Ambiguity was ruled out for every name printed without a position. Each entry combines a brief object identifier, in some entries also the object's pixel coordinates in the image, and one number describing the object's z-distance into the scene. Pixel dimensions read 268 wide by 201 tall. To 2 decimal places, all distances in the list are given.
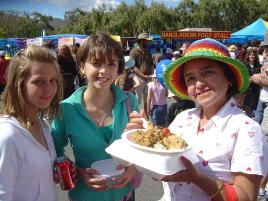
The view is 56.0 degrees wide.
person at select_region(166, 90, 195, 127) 3.41
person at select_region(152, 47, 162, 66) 11.88
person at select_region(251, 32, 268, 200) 3.92
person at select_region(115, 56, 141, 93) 5.53
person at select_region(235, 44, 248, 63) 7.24
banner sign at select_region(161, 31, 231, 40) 16.44
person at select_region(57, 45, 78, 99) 6.63
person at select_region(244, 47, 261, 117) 5.70
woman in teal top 1.61
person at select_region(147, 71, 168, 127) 4.90
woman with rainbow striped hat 1.18
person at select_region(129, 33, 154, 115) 6.10
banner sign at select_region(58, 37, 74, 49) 14.83
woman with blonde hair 1.21
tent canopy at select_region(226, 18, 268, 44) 17.02
